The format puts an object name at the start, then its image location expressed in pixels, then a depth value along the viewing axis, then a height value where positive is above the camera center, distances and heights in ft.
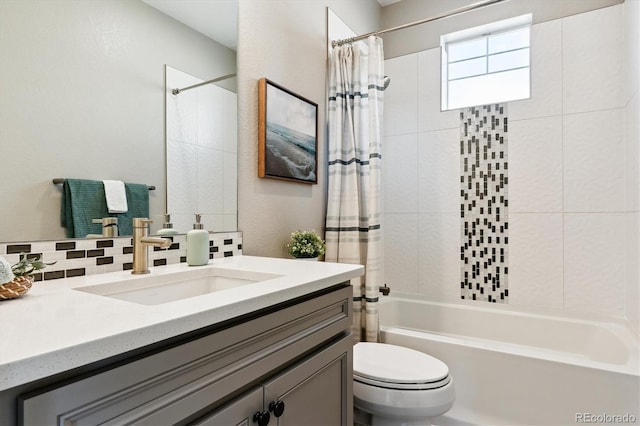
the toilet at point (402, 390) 4.53 -2.29
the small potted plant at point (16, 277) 2.31 -0.44
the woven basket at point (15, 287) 2.34 -0.50
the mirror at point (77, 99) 2.92 +1.08
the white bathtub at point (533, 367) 4.98 -2.49
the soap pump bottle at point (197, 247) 4.07 -0.39
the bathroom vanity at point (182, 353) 1.57 -0.80
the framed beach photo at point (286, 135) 5.41 +1.32
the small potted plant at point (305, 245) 5.58 -0.51
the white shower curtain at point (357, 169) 6.63 +0.86
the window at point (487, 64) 8.21 +3.69
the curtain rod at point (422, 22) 6.41 +3.74
